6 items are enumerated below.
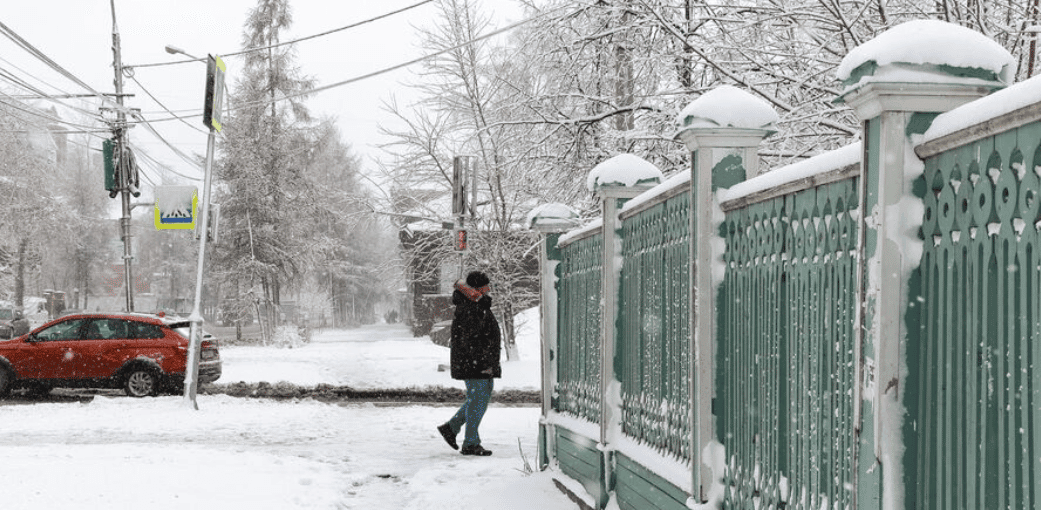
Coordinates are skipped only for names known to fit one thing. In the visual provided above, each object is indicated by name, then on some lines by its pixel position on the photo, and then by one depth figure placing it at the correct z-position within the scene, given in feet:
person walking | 30.19
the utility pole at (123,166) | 69.82
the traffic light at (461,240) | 61.41
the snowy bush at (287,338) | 115.44
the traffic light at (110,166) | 70.18
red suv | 52.80
